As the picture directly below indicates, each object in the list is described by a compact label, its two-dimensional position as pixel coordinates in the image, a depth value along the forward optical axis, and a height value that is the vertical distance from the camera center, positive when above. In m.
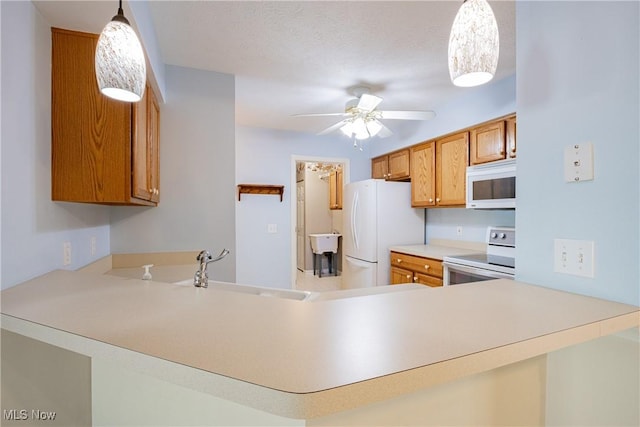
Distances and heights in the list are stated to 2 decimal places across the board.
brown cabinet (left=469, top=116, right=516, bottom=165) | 2.49 +0.62
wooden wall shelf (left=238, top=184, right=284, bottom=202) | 3.76 +0.29
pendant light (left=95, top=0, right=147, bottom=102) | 0.93 +0.49
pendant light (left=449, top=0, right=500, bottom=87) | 0.90 +0.53
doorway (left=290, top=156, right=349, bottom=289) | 6.32 -0.01
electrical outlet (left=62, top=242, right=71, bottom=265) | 1.39 -0.20
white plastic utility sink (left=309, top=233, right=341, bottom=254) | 5.85 -0.61
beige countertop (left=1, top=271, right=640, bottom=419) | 0.44 -0.25
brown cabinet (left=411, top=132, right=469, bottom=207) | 2.94 +0.43
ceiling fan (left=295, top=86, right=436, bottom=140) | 2.39 +0.81
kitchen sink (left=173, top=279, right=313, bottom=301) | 1.64 -0.46
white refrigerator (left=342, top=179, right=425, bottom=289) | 3.49 -0.17
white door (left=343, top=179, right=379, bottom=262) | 3.51 -0.11
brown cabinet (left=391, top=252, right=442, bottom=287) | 2.84 -0.60
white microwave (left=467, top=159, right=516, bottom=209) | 2.34 +0.22
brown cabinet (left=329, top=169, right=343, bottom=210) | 5.48 +0.42
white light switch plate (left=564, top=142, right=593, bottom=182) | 0.86 +0.15
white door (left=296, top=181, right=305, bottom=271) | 6.51 -0.36
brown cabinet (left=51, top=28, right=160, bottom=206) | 1.33 +0.37
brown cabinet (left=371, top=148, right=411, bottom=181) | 3.70 +0.61
